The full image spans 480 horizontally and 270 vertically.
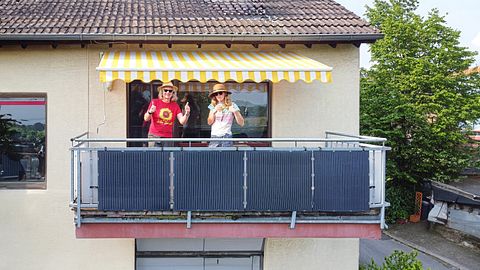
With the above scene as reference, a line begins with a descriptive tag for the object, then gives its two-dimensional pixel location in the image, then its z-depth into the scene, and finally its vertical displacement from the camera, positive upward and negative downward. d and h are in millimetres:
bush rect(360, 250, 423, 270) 10442 -3465
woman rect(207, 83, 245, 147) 8398 +152
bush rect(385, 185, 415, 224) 26281 -4817
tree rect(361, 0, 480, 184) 26438 +1811
